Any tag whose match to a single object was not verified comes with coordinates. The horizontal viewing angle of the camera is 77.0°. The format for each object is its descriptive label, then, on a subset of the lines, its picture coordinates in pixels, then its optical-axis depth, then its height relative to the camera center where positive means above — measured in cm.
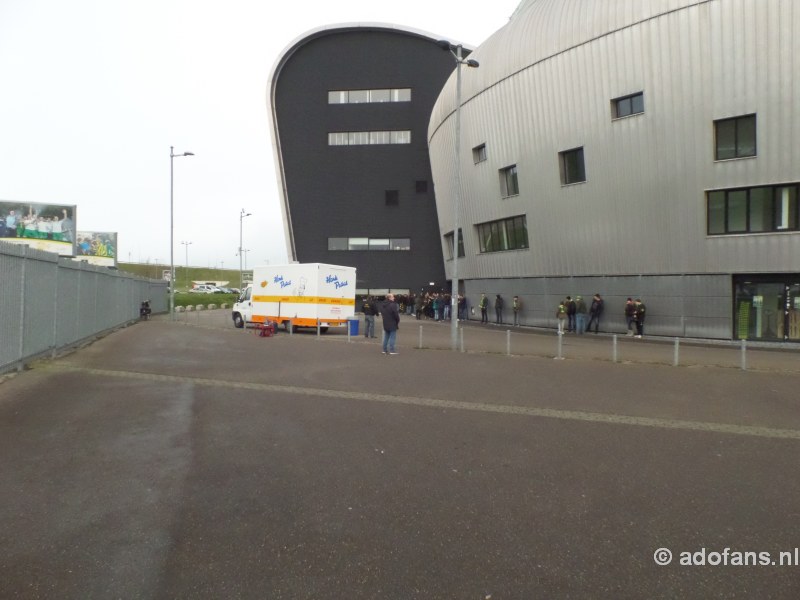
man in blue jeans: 1448 -73
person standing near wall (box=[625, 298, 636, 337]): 2097 -73
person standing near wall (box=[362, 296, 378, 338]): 2120 -102
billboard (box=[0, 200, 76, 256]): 3669 +517
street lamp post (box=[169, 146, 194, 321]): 3296 +508
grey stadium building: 1819 +570
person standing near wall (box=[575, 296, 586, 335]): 2300 -94
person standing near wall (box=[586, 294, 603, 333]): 2242 -69
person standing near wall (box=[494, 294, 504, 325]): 2815 -80
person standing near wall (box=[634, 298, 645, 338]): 2084 -85
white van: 2191 -4
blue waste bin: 2102 -137
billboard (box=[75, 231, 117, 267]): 5288 +503
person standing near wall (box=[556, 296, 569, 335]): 2261 -87
